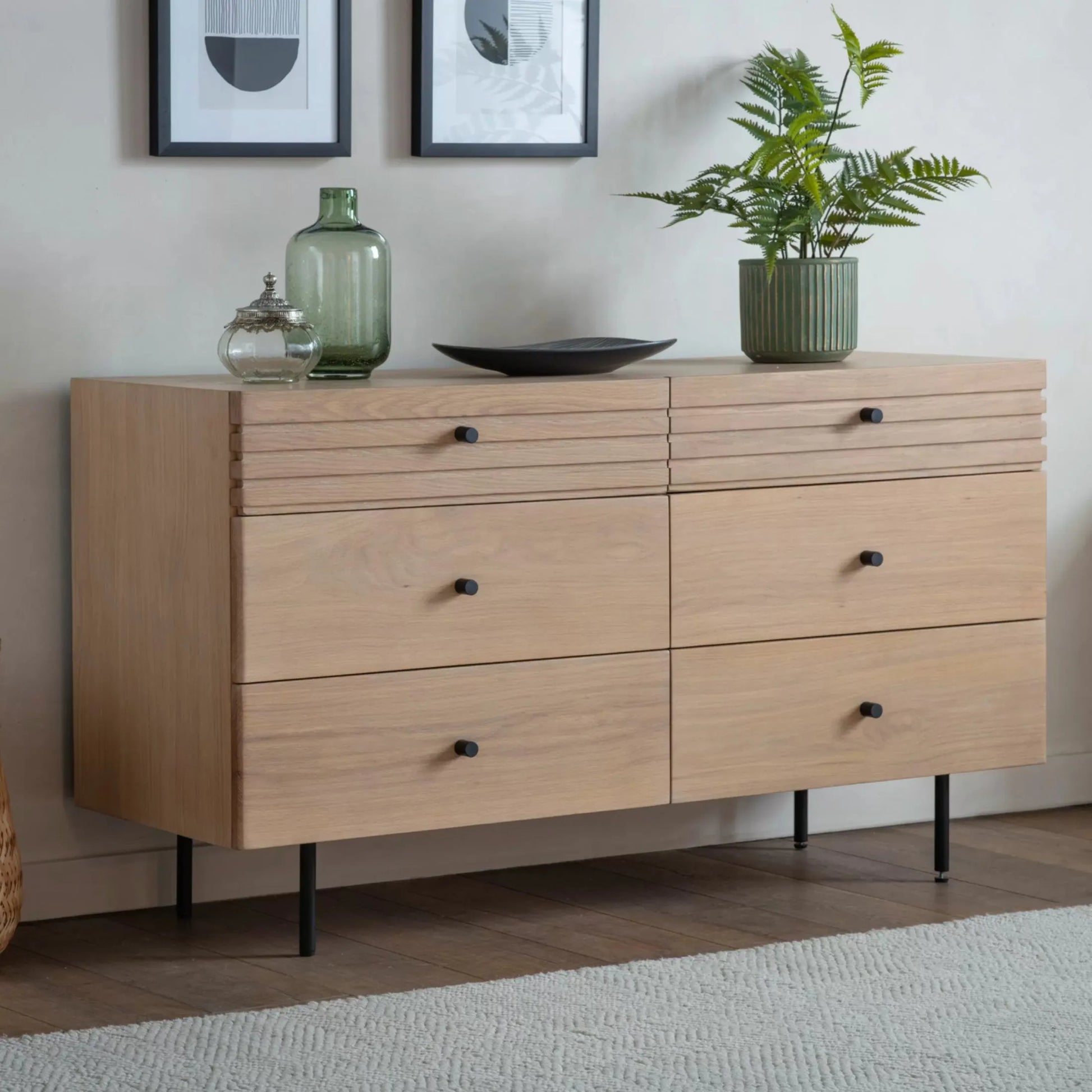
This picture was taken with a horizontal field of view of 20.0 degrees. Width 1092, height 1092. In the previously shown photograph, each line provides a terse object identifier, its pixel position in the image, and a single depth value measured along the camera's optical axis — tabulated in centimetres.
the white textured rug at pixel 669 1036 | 347
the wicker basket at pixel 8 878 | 408
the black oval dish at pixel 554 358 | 431
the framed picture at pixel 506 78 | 472
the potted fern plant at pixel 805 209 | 471
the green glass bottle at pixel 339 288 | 435
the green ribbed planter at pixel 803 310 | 473
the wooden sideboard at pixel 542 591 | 400
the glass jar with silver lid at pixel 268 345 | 415
